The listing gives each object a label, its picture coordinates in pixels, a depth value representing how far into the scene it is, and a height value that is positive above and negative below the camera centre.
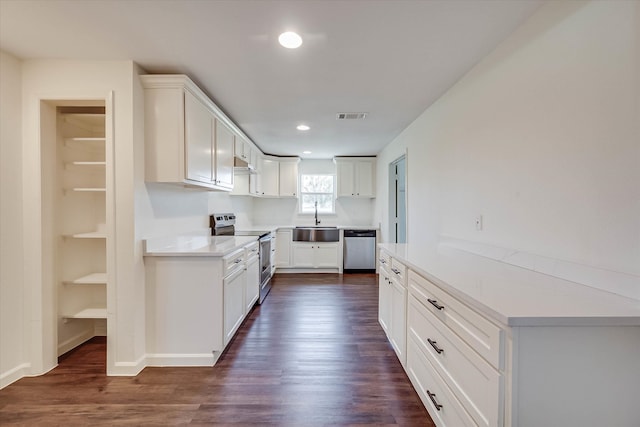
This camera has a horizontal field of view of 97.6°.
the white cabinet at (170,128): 2.23 +0.66
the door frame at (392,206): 4.73 +0.08
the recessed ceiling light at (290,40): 1.77 +1.11
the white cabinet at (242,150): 3.67 +0.85
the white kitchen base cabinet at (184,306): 2.22 -0.77
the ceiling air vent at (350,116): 3.24 +1.12
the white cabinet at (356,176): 5.70 +0.70
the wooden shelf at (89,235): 2.24 -0.20
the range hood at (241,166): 3.51 +0.61
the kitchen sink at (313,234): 5.39 -0.46
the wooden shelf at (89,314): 2.30 -0.87
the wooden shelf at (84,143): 2.28 +0.58
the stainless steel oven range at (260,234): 3.64 -0.34
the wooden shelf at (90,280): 2.29 -0.58
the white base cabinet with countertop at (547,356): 0.91 -0.50
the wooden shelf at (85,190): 2.20 +0.16
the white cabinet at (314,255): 5.43 -0.87
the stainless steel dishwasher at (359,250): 5.46 -0.77
